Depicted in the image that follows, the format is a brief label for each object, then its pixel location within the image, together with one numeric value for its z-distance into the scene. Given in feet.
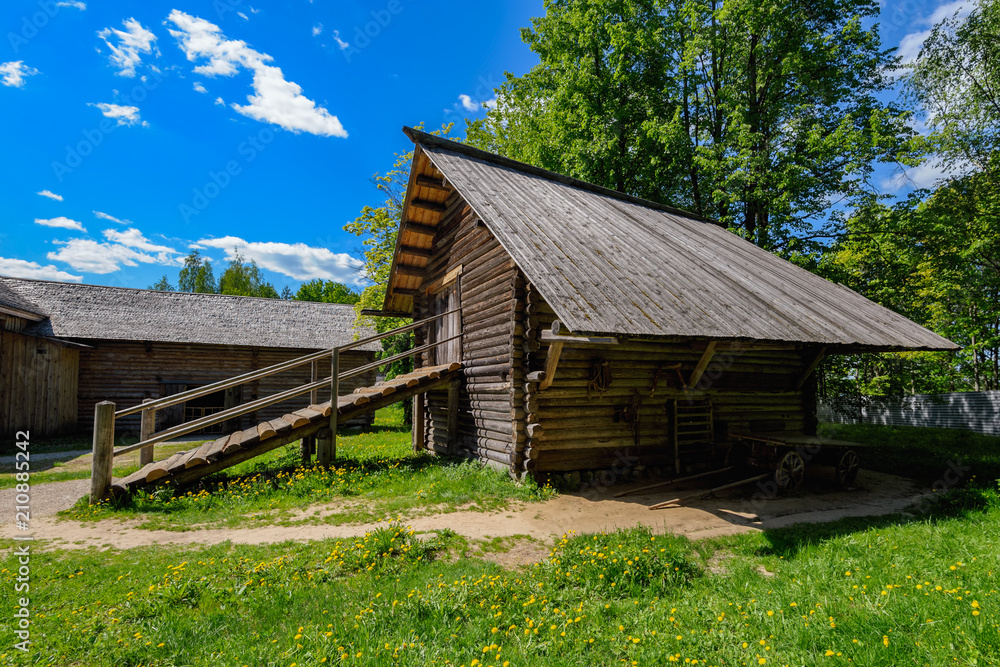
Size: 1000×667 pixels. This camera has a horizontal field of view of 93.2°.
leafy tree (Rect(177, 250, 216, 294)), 179.52
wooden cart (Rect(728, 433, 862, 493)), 29.53
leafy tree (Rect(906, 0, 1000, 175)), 58.13
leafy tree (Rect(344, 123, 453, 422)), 71.15
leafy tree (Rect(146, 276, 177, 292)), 205.05
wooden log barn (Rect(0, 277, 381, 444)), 54.85
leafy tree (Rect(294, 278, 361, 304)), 208.46
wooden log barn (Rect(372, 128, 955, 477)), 25.70
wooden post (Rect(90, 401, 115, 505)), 24.16
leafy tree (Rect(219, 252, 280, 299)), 176.14
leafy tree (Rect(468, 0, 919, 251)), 56.03
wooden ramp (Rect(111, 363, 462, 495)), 26.60
